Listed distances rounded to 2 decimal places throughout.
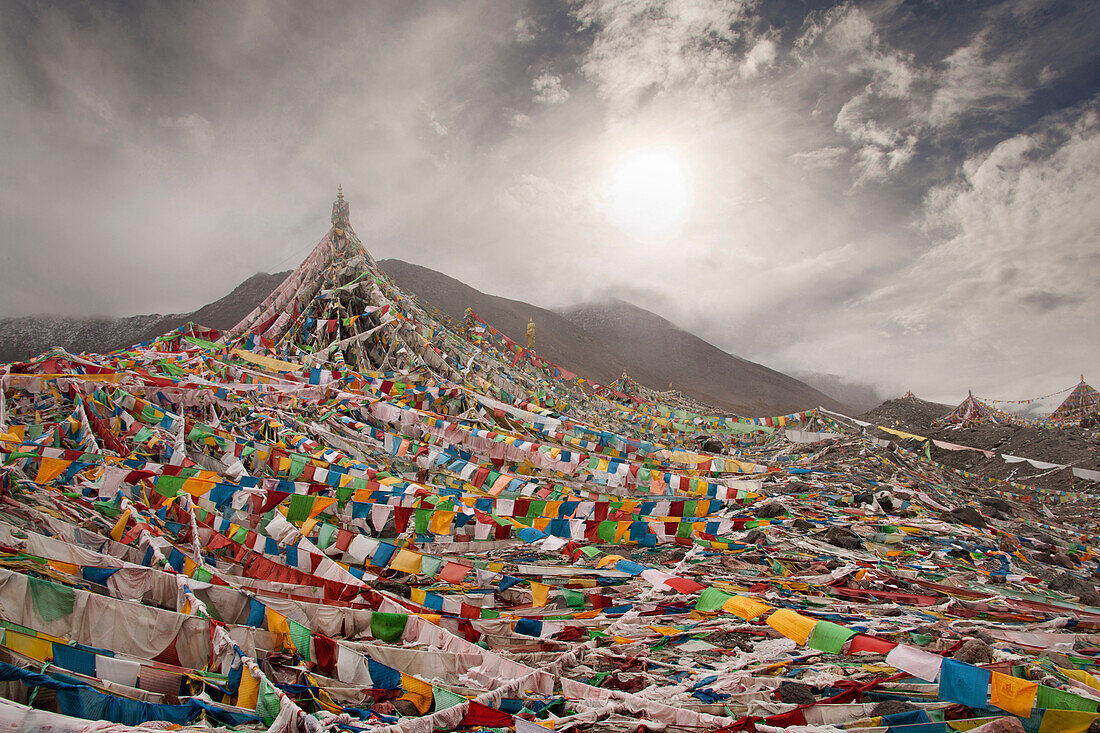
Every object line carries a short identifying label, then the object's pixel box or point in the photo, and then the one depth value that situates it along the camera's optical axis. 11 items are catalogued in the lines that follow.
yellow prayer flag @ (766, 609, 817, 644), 5.83
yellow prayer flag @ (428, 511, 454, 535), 10.04
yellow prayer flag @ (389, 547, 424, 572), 8.17
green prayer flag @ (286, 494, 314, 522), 9.35
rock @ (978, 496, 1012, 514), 15.90
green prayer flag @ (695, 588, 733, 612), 7.04
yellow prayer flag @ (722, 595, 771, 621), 6.62
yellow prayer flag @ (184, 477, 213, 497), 9.22
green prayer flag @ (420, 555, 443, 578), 8.12
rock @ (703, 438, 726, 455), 27.11
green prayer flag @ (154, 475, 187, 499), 9.06
